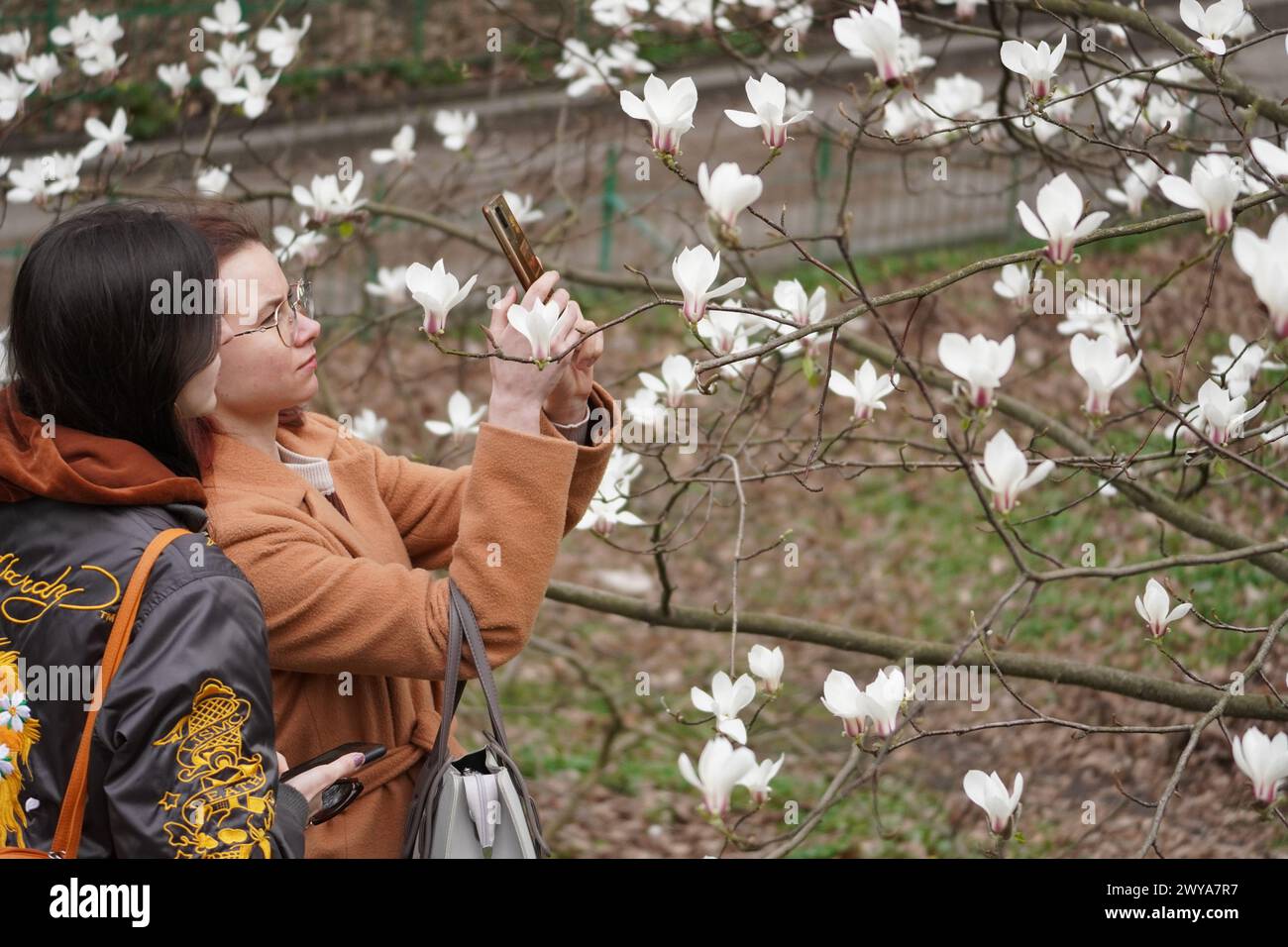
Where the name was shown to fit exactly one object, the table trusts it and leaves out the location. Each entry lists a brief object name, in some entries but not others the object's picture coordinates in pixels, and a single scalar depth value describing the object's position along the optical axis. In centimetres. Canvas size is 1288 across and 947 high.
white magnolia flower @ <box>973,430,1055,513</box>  195
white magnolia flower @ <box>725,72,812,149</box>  200
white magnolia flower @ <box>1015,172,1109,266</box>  185
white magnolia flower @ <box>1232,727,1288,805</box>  181
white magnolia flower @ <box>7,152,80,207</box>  347
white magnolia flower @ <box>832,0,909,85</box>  199
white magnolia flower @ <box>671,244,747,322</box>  189
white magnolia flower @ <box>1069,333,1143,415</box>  203
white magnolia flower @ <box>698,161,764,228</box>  186
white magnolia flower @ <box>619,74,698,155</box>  196
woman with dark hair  159
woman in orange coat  185
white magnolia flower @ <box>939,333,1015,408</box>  185
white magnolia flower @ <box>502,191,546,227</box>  390
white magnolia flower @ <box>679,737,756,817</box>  172
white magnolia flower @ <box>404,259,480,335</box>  197
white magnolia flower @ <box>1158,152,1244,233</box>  179
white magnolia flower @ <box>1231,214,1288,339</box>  161
